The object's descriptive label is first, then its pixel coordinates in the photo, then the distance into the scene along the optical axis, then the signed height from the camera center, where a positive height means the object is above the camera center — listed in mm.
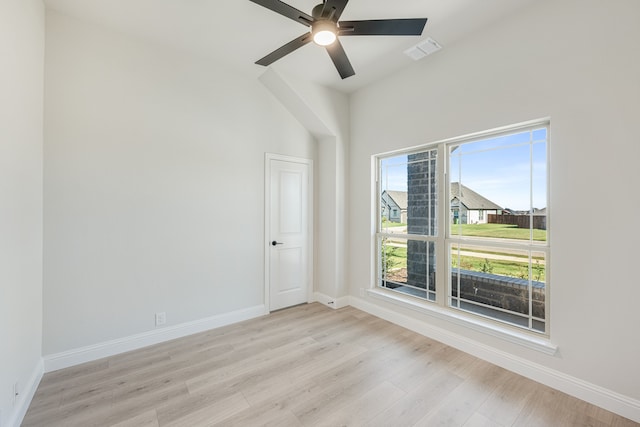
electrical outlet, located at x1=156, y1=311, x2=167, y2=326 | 2932 -1129
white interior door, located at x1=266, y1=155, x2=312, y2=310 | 3793 -265
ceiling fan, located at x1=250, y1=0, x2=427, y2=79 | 1801 +1318
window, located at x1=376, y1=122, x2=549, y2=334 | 2451 -149
